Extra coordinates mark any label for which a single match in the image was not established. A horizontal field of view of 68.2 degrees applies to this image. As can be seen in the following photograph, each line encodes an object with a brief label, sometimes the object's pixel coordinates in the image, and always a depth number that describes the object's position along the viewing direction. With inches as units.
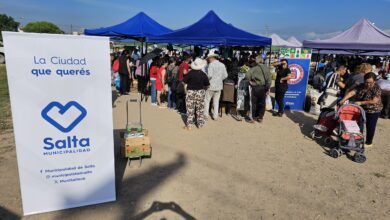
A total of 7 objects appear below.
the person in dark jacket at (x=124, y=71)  411.5
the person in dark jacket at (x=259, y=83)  282.7
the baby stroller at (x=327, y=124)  234.3
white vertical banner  106.5
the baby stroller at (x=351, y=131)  204.1
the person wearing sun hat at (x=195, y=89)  248.7
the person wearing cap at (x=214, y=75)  281.3
